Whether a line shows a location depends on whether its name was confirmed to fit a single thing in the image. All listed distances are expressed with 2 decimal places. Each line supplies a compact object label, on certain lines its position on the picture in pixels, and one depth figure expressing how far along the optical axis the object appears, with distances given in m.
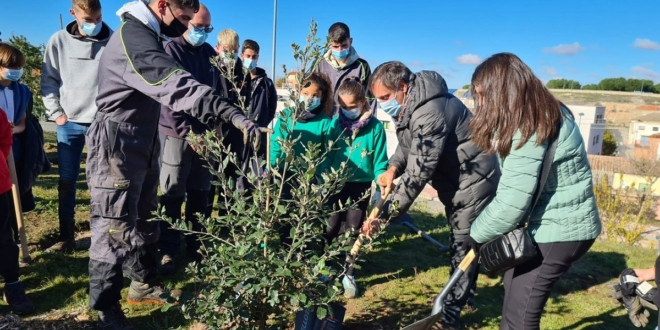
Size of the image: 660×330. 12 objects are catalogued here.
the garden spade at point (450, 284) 2.57
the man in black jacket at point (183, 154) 3.62
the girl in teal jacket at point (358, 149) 3.65
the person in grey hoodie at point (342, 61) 4.81
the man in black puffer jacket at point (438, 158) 2.89
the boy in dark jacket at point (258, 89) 4.91
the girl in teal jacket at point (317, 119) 3.51
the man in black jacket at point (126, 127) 2.29
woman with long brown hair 2.18
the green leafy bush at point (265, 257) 2.13
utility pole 5.42
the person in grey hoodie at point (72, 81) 3.86
